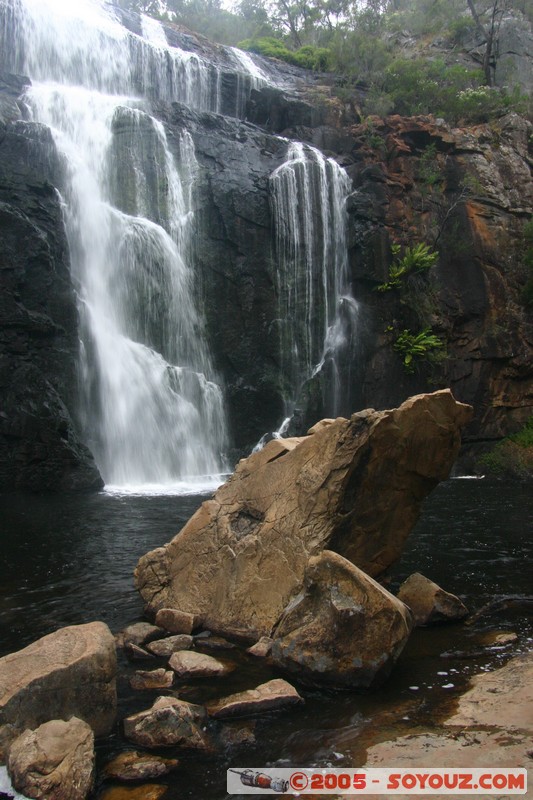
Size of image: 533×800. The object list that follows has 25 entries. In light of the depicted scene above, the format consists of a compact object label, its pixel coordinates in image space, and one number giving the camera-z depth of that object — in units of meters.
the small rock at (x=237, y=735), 4.49
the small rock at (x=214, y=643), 6.22
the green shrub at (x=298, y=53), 34.70
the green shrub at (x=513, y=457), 21.31
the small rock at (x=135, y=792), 3.91
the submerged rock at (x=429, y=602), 6.76
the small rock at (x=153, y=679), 5.40
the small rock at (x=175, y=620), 6.56
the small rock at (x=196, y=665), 5.58
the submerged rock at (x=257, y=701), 4.87
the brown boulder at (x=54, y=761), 3.82
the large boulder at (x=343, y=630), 5.28
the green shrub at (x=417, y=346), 23.73
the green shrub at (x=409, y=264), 24.30
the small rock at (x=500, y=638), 6.14
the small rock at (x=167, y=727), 4.46
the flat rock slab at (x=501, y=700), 4.46
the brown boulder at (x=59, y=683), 4.40
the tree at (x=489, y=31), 33.19
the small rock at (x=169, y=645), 6.03
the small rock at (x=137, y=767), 4.11
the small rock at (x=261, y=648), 5.91
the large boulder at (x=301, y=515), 6.71
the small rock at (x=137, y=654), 5.97
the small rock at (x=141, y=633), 6.29
